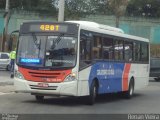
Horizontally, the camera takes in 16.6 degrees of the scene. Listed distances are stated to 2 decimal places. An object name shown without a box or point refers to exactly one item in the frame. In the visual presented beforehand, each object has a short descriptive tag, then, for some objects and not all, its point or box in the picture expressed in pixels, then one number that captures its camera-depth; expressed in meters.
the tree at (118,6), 60.62
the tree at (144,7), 78.81
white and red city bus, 18.09
